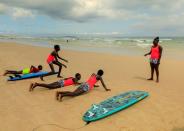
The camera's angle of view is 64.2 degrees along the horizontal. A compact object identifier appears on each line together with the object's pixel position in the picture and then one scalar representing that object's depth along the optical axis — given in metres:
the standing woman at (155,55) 6.12
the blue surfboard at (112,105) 3.69
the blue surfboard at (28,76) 6.35
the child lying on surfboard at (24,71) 6.89
